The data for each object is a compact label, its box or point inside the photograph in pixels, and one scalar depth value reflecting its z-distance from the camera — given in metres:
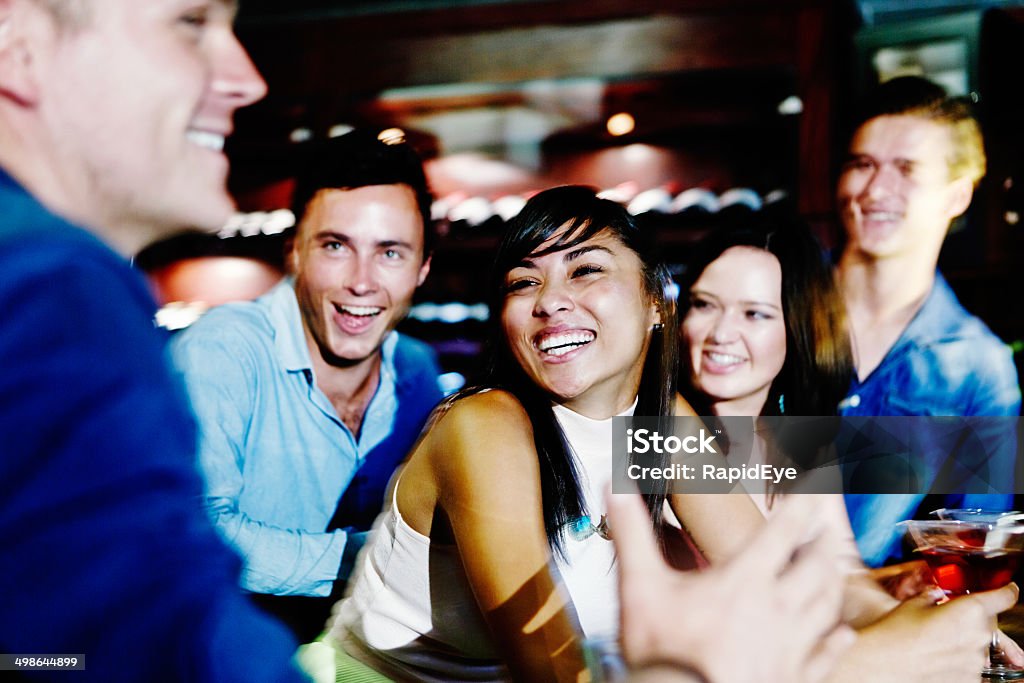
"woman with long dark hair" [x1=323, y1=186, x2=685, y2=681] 0.93
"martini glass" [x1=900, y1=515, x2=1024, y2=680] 1.06
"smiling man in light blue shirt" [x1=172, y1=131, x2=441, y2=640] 1.58
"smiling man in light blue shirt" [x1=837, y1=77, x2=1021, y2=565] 1.75
